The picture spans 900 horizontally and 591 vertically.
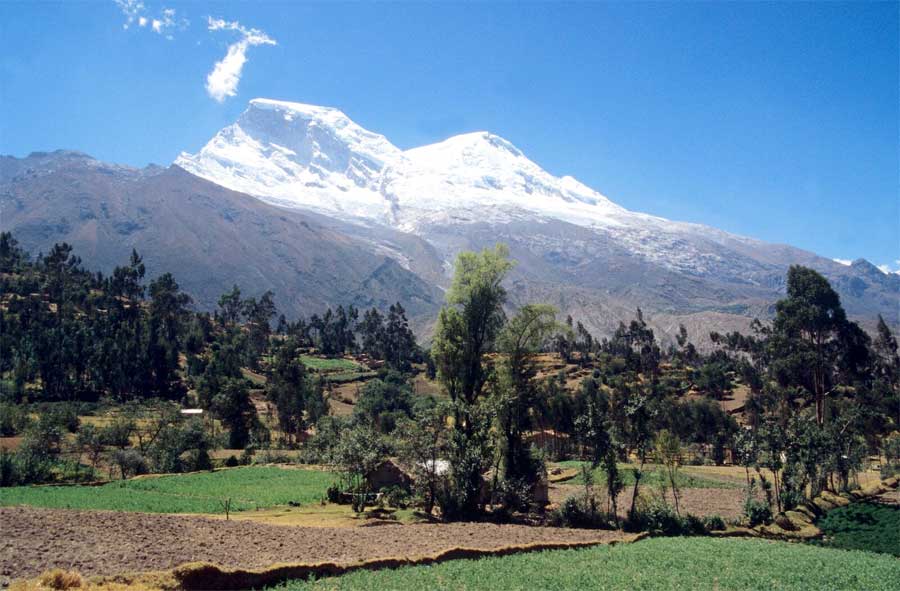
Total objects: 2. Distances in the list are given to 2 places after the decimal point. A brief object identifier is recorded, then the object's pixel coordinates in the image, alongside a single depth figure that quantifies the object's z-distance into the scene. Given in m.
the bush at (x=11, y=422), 55.62
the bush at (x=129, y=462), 44.88
